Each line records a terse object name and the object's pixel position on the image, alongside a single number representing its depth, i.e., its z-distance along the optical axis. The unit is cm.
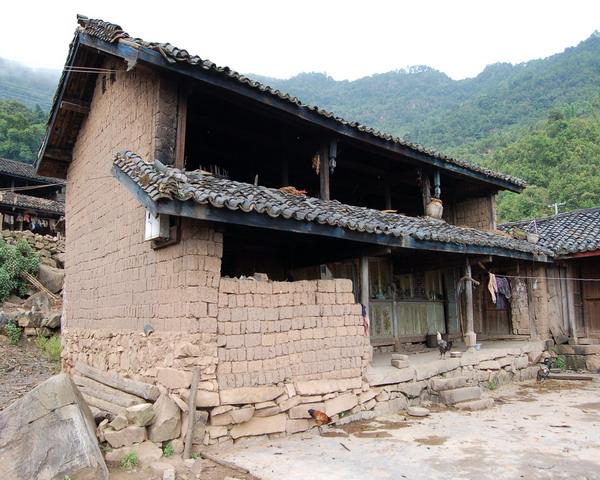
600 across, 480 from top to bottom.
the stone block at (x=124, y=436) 555
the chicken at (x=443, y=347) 972
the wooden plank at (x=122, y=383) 625
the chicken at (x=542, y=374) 1166
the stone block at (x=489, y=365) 1032
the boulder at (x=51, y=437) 467
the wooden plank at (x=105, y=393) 652
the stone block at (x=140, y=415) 573
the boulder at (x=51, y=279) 1953
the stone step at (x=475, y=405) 847
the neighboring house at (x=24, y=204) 2348
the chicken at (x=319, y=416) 679
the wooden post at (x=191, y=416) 568
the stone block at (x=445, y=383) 893
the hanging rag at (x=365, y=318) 807
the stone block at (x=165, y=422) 571
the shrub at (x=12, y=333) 1450
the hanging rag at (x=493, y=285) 1153
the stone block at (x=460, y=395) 870
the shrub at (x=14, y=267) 1760
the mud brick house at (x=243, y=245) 627
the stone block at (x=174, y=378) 602
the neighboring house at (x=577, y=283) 1341
